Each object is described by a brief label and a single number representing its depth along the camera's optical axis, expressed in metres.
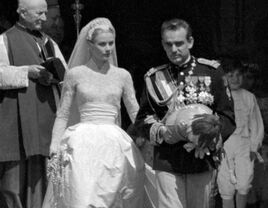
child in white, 18.25
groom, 13.01
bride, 14.19
